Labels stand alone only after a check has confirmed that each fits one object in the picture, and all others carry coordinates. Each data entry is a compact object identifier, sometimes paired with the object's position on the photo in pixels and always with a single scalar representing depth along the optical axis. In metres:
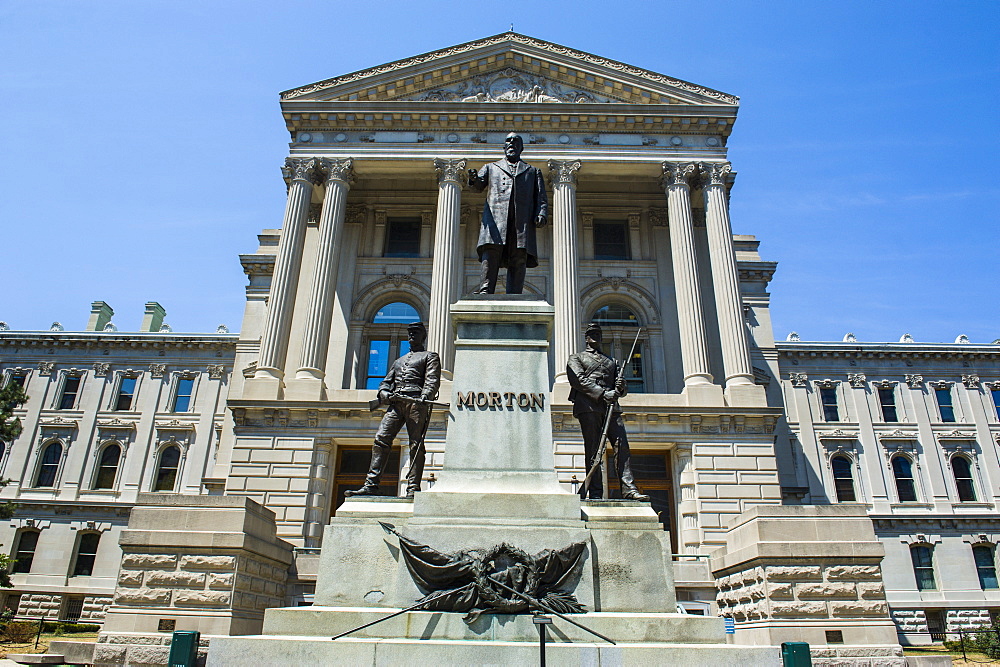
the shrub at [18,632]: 20.61
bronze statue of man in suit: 10.38
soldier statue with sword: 9.52
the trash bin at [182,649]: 10.34
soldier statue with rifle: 9.48
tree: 28.58
